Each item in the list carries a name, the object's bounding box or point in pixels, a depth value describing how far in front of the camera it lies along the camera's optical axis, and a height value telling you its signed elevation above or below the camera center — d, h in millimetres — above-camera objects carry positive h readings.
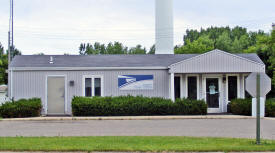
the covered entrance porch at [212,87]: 23328 -140
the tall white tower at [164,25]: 27812 +4101
